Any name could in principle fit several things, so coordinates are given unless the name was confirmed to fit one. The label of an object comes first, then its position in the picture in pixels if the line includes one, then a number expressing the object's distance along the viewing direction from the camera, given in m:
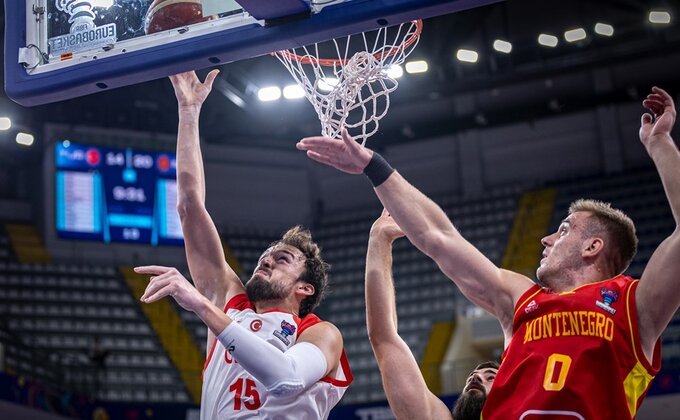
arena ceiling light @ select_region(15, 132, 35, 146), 17.17
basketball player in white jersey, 3.52
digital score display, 17.00
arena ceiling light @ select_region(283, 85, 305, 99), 16.70
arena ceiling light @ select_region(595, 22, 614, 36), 16.09
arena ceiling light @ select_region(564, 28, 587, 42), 16.27
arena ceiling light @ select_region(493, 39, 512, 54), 16.56
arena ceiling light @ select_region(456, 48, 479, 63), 16.58
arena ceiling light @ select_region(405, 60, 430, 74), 16.41
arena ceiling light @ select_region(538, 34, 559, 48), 16.62
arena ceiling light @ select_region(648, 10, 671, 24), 15.38
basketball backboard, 3.78
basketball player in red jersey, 3.03
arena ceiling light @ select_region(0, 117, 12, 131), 16.14
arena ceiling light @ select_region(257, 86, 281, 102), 16.73
